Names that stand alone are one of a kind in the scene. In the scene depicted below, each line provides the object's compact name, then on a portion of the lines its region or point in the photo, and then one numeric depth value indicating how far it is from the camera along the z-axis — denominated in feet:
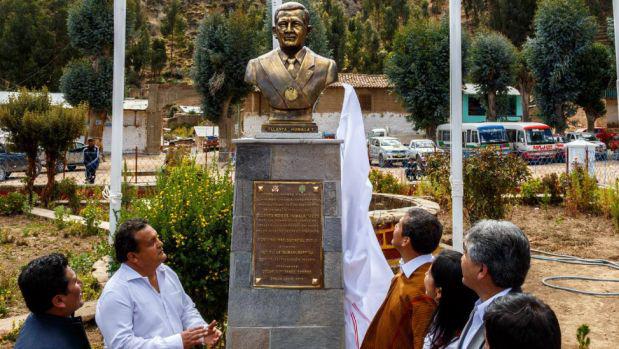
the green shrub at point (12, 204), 36.49
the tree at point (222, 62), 88.69
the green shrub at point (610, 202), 31.81
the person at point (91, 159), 48.65
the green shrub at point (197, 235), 15.03
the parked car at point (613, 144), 87.12
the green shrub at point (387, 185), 38.91
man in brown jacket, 9.04
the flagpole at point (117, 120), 17.20
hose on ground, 21.18
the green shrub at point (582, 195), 36.45
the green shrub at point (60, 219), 31.32
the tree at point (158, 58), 169.58
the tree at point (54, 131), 37.45
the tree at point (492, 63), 99.66
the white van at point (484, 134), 82.84
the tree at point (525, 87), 122.62
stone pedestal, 12.26
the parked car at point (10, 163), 59.00
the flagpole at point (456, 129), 19.03
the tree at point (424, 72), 91.15
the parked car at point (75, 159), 68.33
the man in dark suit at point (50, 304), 7.56
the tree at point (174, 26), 192.65
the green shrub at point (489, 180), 29.71
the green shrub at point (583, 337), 13.67
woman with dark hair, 8.07
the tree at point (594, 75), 98.07
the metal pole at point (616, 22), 20.18
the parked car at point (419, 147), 77.55
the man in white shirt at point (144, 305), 8.50
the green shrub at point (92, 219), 29.35
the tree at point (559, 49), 95.14
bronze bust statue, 13.41
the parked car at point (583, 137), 78.11
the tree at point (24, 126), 37.42
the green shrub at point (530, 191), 39.58
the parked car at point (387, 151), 80.02
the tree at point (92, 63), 83.56
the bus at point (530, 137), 80.11
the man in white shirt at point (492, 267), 7.18
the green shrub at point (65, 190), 38.88
